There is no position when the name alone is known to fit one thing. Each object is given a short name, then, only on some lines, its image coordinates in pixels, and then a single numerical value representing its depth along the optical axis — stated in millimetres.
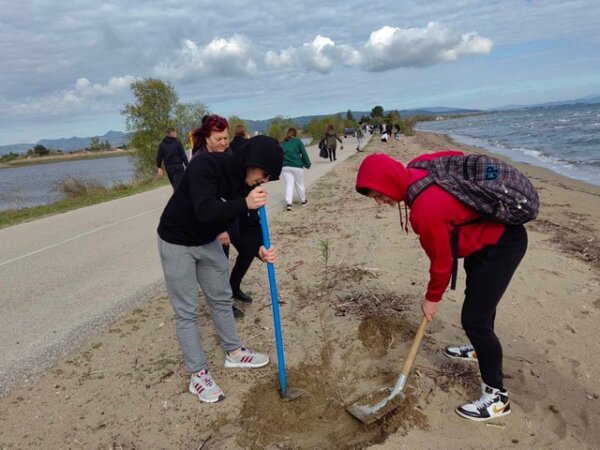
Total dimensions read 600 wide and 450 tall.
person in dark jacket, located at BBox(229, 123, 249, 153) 6531
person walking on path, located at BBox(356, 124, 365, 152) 27127
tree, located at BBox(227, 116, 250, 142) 36456
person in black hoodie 2691
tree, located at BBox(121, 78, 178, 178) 26938
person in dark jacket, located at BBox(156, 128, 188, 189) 9211
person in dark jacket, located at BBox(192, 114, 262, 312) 4312
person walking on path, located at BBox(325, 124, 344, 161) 18770
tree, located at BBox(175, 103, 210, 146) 28359
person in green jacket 9445
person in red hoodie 2424
